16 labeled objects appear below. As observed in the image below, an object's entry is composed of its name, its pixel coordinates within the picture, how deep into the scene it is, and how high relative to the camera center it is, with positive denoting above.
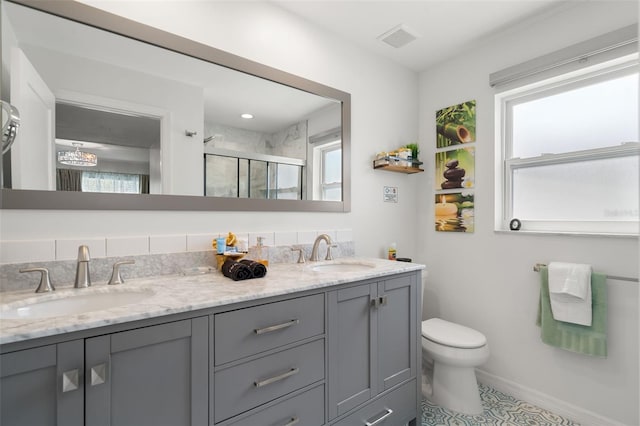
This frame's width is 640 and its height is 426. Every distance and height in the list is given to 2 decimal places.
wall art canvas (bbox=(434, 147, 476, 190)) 2.32 +0.35
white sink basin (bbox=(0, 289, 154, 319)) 1.01 -0.33
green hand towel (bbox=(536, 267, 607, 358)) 1.67 -0.65
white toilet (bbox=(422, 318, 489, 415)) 1.83 -0.91
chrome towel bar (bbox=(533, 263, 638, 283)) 1.60 -0.34
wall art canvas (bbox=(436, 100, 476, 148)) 2.33 +0.70
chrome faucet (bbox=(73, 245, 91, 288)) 1.20 -0.22
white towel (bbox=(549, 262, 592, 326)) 1.69 -0.44
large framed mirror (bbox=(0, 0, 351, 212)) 1.21 +0.45
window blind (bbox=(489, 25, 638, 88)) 1.65 +0.93
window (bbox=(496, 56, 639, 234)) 1.74 +0.39
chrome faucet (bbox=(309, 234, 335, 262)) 1.92 -0.21
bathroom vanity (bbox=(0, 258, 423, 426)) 0.80 -0.48
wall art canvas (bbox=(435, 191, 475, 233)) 2.33 +0.01
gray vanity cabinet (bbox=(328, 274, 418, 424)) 1.39 -0.63
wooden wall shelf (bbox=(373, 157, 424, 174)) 2.29 +0.36
